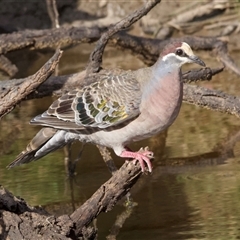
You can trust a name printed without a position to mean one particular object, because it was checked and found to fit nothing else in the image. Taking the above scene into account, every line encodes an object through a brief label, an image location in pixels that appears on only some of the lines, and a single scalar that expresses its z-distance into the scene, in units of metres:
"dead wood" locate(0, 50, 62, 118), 10.05
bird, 10.38
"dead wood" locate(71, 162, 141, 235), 9.52
